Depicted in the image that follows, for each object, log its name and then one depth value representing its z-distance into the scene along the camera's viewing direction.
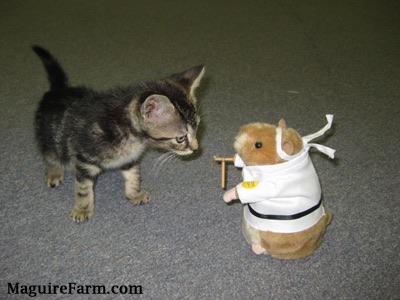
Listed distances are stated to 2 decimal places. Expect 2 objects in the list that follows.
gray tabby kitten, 1.05
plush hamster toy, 0.89
